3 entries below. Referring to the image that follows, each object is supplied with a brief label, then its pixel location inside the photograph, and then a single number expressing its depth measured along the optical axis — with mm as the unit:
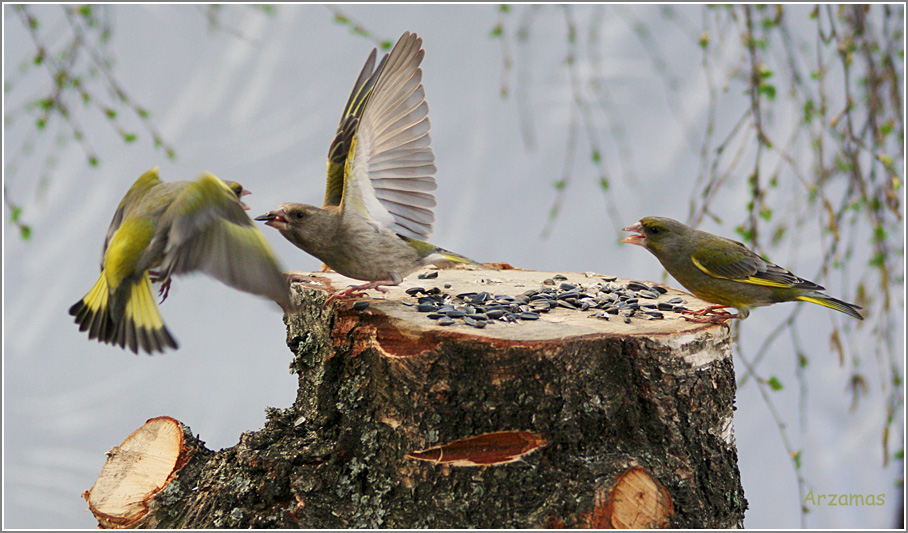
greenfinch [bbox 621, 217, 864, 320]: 5879
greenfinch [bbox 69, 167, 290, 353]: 4496
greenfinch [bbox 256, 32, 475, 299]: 5758
